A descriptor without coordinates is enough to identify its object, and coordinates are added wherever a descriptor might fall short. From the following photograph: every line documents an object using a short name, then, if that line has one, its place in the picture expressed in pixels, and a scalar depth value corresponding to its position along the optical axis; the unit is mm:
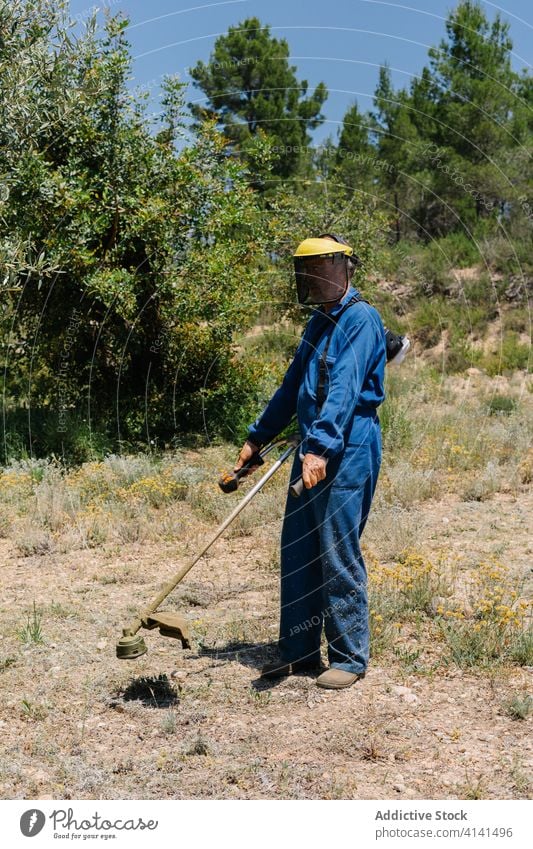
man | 4426
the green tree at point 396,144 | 17344
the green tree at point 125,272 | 9133
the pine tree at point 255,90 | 12469
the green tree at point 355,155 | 15352
